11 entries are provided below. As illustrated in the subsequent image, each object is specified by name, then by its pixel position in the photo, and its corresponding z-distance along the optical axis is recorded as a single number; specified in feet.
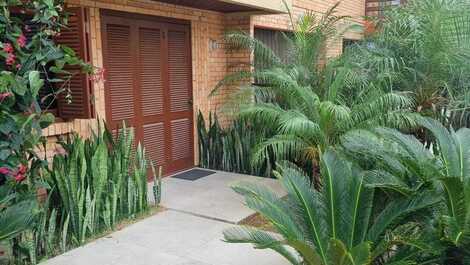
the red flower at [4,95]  10.87
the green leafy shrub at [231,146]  23.94
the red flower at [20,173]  11.63
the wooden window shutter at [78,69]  16.06
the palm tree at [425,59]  17.72
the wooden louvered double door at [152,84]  19.70
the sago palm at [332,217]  10.16
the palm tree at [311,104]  16.85
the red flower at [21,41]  11.54
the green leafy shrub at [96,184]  14.11
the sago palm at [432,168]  10.07
